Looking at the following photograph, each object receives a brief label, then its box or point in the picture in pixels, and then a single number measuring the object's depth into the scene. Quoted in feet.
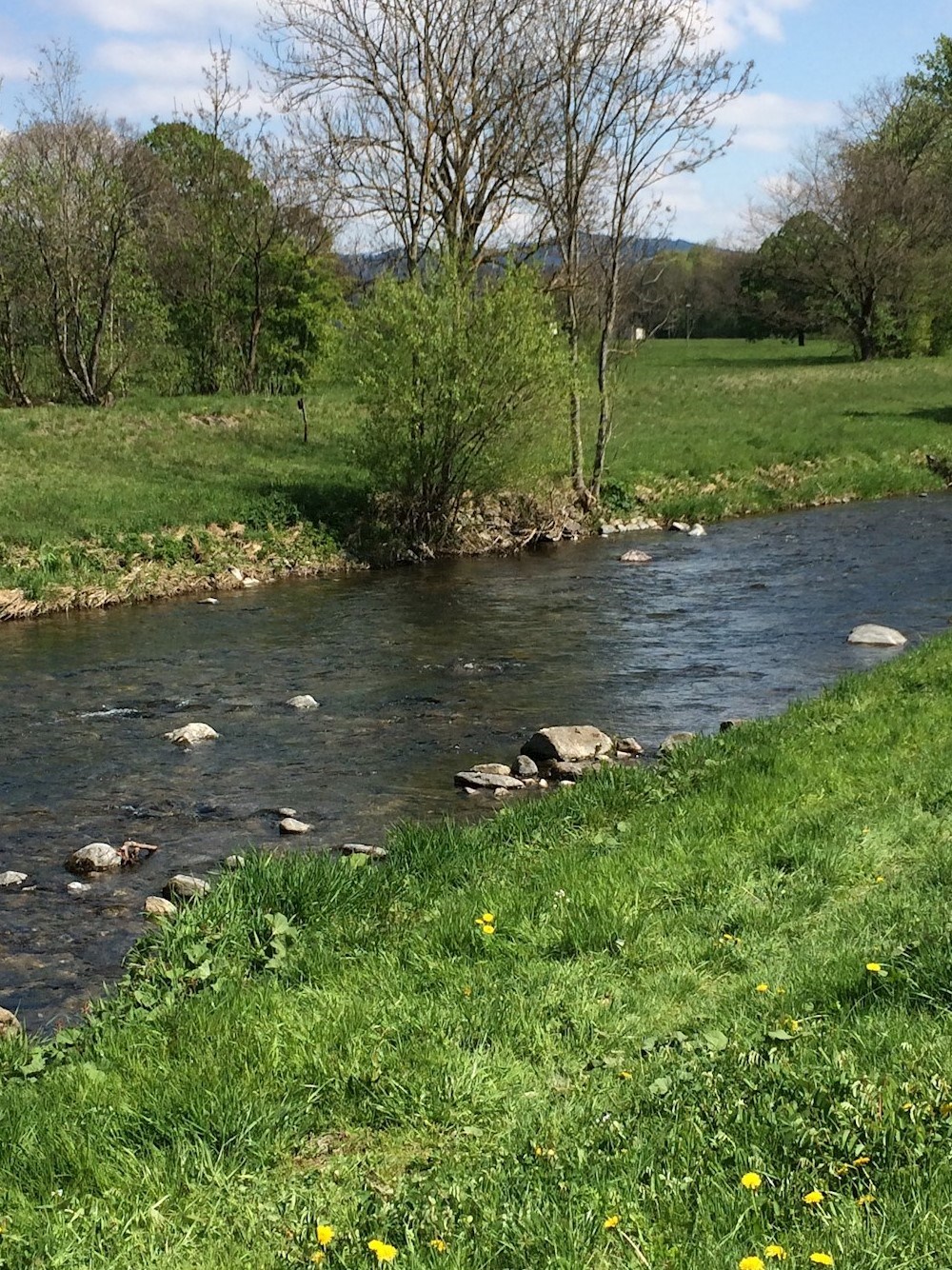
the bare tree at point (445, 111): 98.27
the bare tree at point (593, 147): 93.97
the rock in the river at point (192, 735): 43.06
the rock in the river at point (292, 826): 33.12
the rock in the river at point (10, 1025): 20.63
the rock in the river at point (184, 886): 28.04
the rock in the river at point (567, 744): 39.11
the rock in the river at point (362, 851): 30.09
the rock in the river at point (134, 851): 31.45
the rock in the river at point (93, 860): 30.86
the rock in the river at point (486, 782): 36.73
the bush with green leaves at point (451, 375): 81.56
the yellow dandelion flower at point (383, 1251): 11.94
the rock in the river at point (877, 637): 54.19
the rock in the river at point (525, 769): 37.78
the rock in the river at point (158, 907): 26.73
